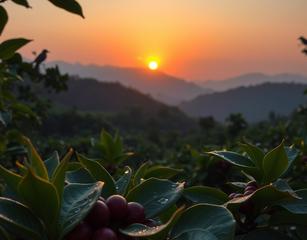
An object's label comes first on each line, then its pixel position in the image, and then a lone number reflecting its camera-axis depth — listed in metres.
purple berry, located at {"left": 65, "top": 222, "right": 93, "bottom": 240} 0.19
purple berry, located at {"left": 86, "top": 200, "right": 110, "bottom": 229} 0.20
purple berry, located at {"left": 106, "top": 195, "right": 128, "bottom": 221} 0.20
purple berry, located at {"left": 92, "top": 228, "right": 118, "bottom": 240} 0.18
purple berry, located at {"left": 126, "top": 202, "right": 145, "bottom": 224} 0.21
